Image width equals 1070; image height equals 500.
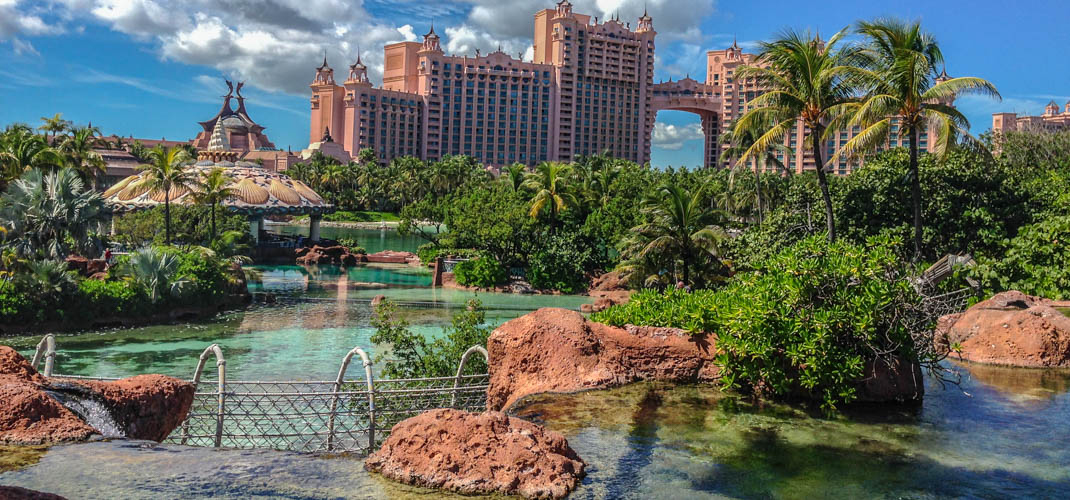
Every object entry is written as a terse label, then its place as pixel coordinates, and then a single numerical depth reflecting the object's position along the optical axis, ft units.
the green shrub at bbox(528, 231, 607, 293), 121.60
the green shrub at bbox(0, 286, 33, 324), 73.87
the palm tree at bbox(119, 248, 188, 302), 84.69
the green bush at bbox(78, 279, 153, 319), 79.82
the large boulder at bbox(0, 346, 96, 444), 22.04
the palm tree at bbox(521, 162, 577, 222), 124.57
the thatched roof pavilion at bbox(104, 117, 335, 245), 146.72
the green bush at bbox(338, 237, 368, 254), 166.47
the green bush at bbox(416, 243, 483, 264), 127.15
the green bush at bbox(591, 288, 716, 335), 35.91
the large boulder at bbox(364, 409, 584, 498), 20.88
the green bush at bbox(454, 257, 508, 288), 122.52
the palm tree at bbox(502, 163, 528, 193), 143.02
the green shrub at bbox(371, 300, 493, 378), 44.60
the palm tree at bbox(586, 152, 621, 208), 135.50
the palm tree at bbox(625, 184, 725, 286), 90.48
